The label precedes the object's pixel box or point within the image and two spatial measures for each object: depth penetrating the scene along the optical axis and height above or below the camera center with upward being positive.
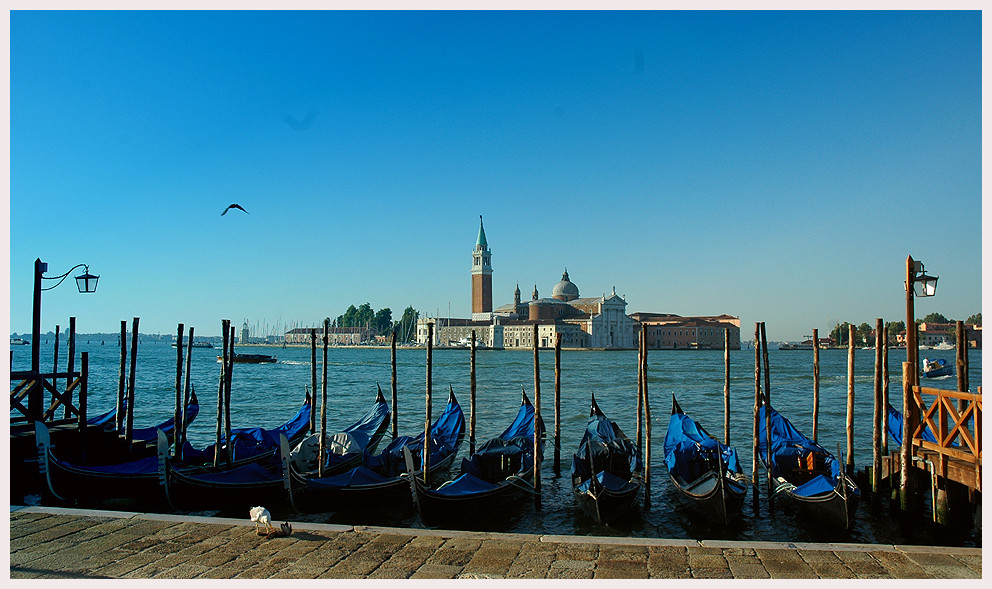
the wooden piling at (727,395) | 8.80 -0.82
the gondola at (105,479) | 7.15 -1.51
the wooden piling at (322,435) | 8.07 -1.22
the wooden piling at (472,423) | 9.88 -1.35
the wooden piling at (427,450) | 7.49 -1.26
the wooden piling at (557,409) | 9.68 -1.14
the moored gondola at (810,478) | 6.46 -1.50
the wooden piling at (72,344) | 9.55 -0.28
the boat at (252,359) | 50.03 -2.36
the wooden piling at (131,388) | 8.91 -0.82
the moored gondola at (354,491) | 6.91 -1.56
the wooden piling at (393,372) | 10.40 -0.70
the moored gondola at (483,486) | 6.49 -1.53
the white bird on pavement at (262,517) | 4.55 -1.18
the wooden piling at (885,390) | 8.35 -0.72
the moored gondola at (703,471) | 6.75 -1.49
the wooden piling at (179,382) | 8.53 -0.75
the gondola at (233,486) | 6.98 -1.54
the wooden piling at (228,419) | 8.60 -1.10
